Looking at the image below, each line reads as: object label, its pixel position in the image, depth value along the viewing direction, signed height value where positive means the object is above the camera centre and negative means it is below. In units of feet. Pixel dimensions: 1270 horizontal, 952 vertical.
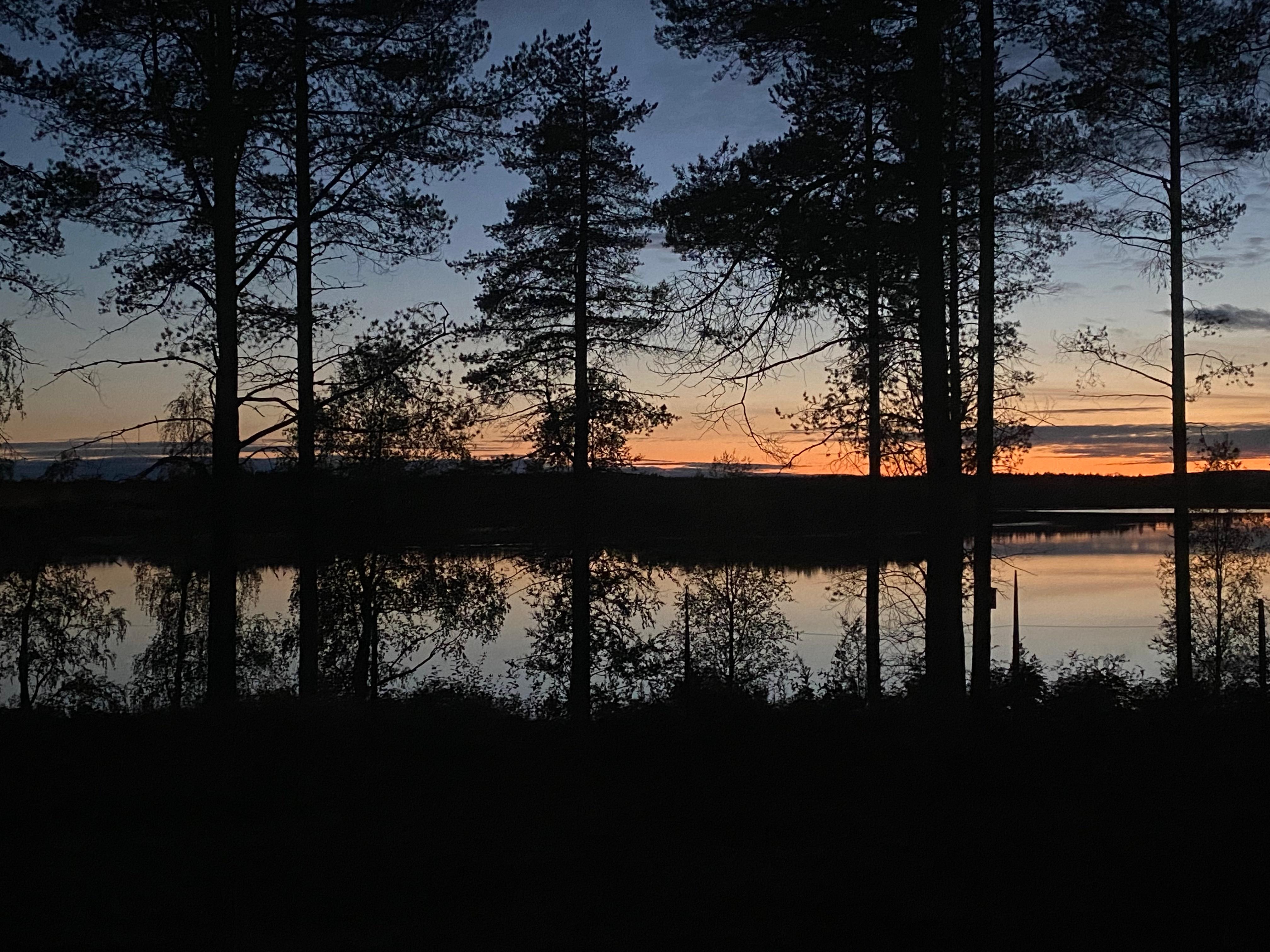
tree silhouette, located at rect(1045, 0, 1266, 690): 41.98 +20.25
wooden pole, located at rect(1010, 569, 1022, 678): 45.63 -7.56
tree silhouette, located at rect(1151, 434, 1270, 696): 54.95 -7.17
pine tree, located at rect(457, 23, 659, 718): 76.28 +20.54
